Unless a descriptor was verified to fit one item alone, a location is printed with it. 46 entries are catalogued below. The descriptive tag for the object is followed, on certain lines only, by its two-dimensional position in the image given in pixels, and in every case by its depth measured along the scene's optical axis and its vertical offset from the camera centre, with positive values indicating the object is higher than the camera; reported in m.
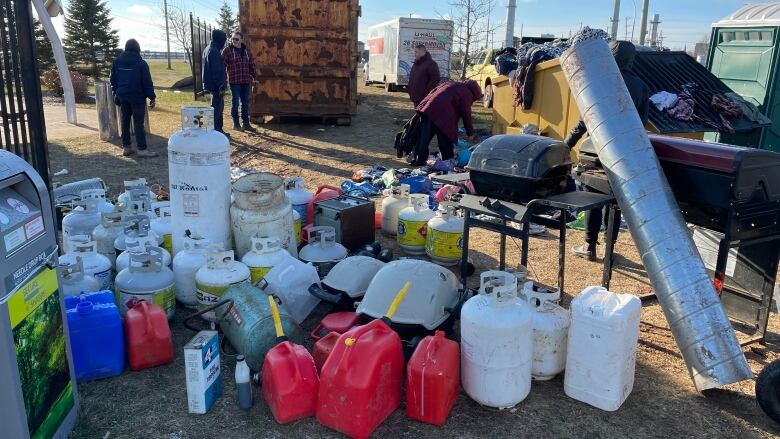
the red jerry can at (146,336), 3.61 -1.62
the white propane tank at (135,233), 4.56 -1.26
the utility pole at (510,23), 18.41 +1.73
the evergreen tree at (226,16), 49.32 +4.71
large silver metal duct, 3.47 -0.89
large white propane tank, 4.63 -0.83
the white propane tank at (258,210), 4.79 -1.12
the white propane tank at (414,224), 5.75 -1.42
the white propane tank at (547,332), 3.54 -1.49
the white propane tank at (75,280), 3.87 -1.39
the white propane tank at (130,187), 5.49 -1.13
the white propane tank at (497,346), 3.22 -1.46
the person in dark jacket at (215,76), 10.91 -0.09
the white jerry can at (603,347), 3.27 -1.48
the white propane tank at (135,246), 4.36 -1.32
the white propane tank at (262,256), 4.45 -1.39
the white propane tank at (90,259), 4.14 -1.35
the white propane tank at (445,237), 5.46 -1.46
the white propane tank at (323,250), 4.93 -1.49
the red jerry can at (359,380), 2.99 -1.54
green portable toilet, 9.13 +0.42
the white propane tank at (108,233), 4.88 -1.35
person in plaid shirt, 11.20 +0.14
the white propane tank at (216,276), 4.10 -1.43
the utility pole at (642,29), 19.39 +1.79
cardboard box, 3.18 -1.62
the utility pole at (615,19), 20.39 +2.15
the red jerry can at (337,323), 3.88 -1.64
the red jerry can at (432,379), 3.12 -1.59
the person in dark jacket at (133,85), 9.51 -0.26
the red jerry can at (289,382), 3.14 -1.64
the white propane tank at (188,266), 4.40 -1.44
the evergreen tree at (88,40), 28.78 +1.33
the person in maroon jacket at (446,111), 8.94 -0.52
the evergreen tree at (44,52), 24.32 +0.60
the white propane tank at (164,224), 5.06 -1.34
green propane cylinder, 3.62 -1.58
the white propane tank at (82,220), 5.11 -1.31
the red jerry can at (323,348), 3.47 -1.60
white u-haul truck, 21.70 +1.26
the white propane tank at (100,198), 5.41 -1.21
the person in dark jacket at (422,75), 11.71 +0.03
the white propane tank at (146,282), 4.04 -1.46
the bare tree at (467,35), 21.41 +1.56
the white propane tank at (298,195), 5.88 -1.21
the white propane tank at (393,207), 6.36 -1.40
